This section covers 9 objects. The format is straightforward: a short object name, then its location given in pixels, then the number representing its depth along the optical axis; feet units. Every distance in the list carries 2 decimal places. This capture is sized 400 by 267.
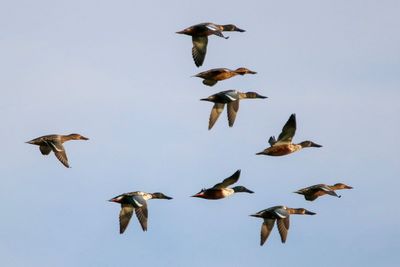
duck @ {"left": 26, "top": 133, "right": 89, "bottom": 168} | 190.22
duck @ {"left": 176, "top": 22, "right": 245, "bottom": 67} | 188.55
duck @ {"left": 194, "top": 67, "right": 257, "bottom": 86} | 192.44
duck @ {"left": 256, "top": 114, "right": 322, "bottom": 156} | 189.98
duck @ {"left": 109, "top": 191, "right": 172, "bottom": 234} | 185.16
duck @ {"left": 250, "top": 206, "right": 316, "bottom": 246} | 189.78
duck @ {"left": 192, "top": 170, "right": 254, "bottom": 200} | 187.01
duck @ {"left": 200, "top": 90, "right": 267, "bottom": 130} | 194.80
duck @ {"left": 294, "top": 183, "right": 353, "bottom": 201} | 190.55
